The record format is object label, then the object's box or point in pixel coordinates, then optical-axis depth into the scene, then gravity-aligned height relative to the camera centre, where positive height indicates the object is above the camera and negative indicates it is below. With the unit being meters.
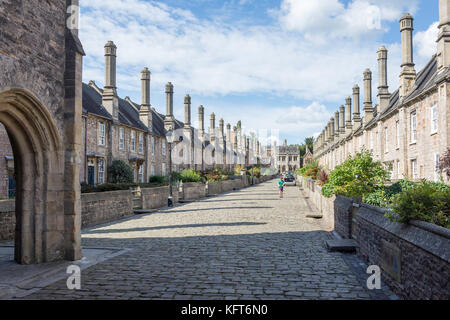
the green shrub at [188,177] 35.47 -0.66
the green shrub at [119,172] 31.00 -0.13
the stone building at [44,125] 7.20 +1.03
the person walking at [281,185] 29.61 -1.30
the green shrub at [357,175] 13.34 -0.21
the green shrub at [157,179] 36.38 -0.91
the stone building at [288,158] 144.85 +4.92
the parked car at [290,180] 57.46 -1.64
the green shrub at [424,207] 5.33 -0.58
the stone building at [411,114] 21.25 +4.22
